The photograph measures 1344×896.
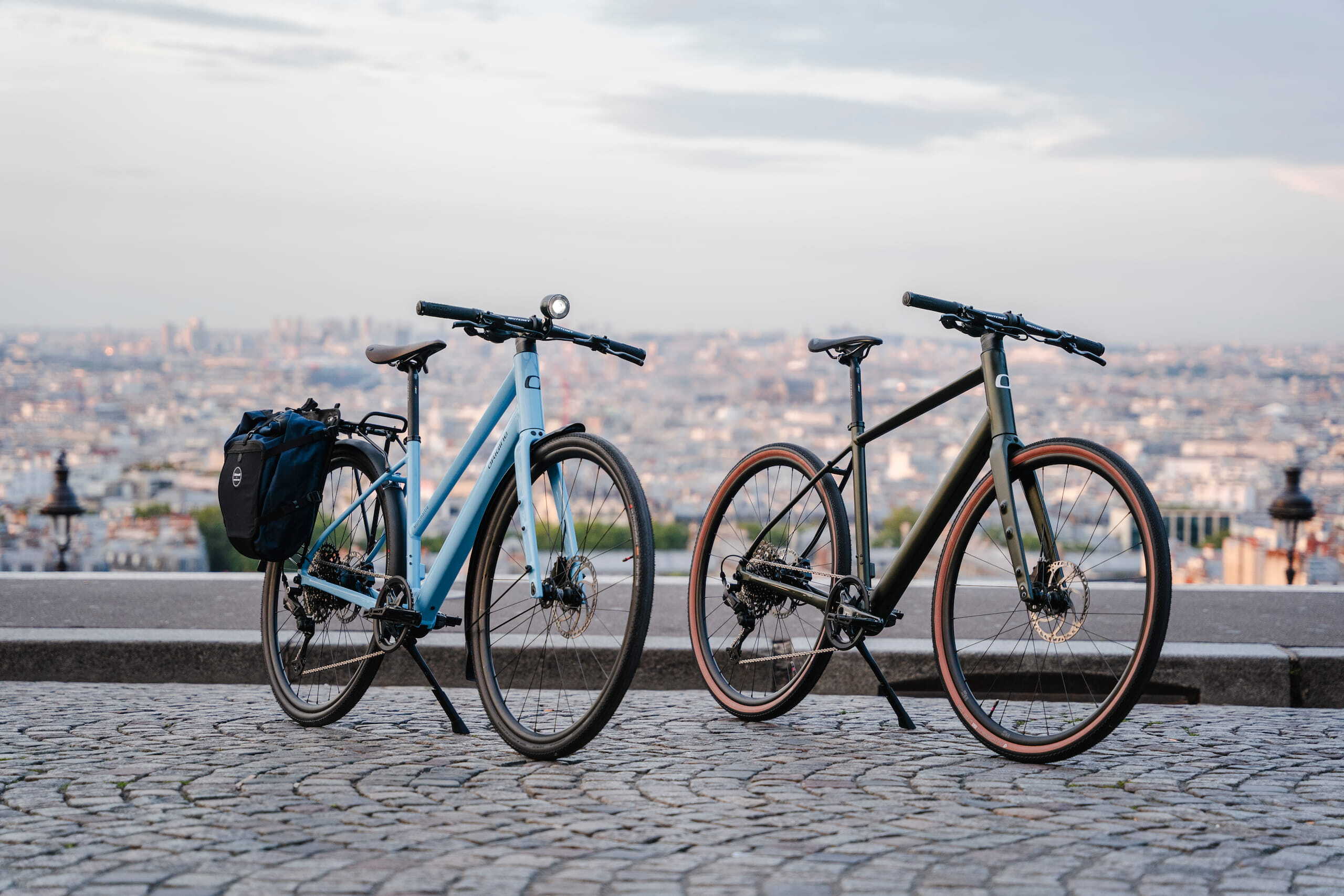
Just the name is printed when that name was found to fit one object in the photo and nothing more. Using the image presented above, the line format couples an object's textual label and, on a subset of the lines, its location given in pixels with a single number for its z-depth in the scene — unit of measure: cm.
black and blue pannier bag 524
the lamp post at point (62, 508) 1656
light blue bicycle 445
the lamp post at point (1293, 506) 1409
